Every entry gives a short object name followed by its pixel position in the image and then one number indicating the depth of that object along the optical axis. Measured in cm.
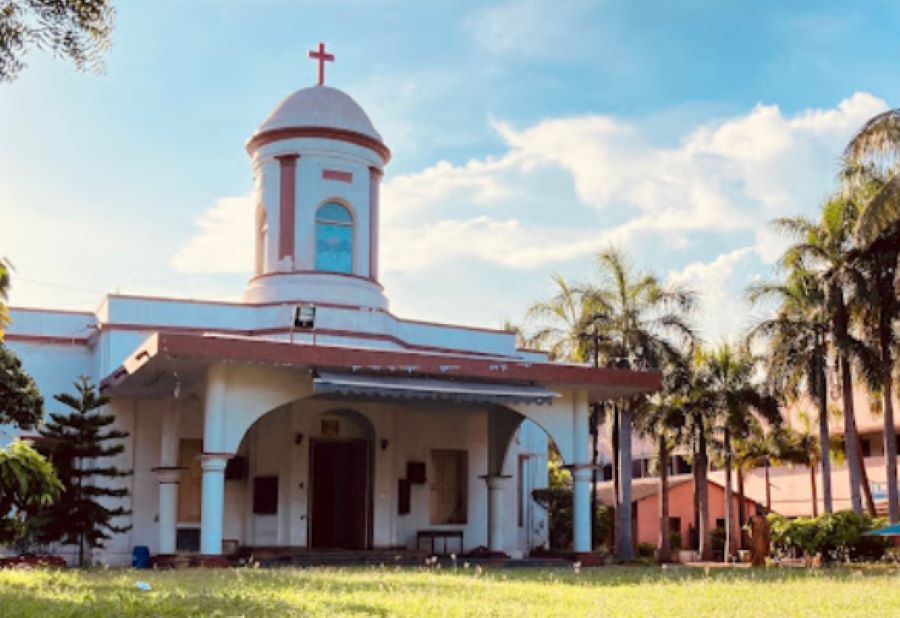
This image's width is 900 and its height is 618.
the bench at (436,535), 2452
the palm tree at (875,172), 2347
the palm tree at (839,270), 2983
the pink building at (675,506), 4747
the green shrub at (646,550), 3933
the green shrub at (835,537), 2636
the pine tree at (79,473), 2064
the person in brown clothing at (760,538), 2241
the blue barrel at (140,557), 2195
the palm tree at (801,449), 4113
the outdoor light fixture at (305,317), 2162
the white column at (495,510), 2470
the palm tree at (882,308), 2914
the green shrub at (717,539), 4238
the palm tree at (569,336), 3017
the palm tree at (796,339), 3056
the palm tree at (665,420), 3275
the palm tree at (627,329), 2977
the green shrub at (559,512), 2788
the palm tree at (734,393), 3375
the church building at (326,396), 2170
